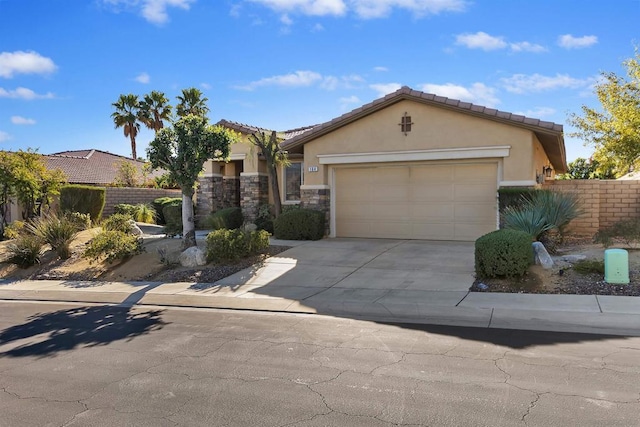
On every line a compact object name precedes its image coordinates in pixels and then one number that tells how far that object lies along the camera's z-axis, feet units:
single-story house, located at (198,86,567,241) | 46.16
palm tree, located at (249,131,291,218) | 52.13
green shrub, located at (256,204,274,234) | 60.21
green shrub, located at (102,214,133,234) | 50.55
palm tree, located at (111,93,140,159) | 136.67
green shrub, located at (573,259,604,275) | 30.45
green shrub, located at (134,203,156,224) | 76.13
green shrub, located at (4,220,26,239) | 50.26
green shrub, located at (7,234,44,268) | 44.98
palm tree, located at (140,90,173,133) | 136.26
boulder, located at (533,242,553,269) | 31.65
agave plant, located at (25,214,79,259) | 46.37
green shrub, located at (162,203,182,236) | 62.44
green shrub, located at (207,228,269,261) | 40.11
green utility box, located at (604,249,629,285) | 28.22
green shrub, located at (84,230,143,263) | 42.93
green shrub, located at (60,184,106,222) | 61.62
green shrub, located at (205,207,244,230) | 61.82
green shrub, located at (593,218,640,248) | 36.42
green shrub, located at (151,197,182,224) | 77.84
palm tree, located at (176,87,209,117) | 110.32
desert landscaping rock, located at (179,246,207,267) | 40.50
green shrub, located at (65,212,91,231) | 55.31
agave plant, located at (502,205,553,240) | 37.10
